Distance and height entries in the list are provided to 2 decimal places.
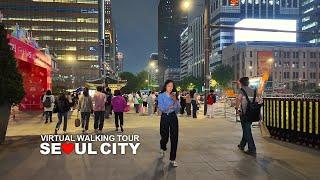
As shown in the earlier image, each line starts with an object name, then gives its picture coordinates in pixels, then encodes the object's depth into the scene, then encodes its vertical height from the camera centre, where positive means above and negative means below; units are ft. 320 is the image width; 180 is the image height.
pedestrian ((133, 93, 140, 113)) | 62.23 -3.08
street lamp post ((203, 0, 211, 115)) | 50.78 +8.05
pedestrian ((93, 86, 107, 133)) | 31.17 -2.23
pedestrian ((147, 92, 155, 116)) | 58.41 -3.20
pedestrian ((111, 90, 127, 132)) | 31.56 -1.90
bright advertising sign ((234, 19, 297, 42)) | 194.09 +48.92
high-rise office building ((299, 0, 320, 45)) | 326.36 +91.13
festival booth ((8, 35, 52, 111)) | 64.96 +2.33
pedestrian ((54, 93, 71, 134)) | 31.16 -2.10
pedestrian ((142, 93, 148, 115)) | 62.46 -3.51
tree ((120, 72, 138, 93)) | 200.25 +7.33
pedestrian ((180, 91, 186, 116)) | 58.04 -2.83
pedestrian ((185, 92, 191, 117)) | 55.43 -3.51
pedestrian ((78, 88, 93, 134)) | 30.84 -1.97
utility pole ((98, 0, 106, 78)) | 280.07 +73.28
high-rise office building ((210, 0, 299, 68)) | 318.73 +96.31
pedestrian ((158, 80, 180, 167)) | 18.09 -1.57
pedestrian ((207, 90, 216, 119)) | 51.12 -2.54
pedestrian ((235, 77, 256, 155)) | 21.50 -1.80
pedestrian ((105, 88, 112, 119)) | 49.80 -3.19
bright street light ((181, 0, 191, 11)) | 49.38 +16.07
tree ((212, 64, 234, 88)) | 256.04 +13.93
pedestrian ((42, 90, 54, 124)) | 42.05 -2.36
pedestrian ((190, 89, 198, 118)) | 51.37 -2.50
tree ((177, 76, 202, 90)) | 298.38 +8.75
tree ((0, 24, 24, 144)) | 24.33 +0.66
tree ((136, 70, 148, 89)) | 215.65 +9.03
